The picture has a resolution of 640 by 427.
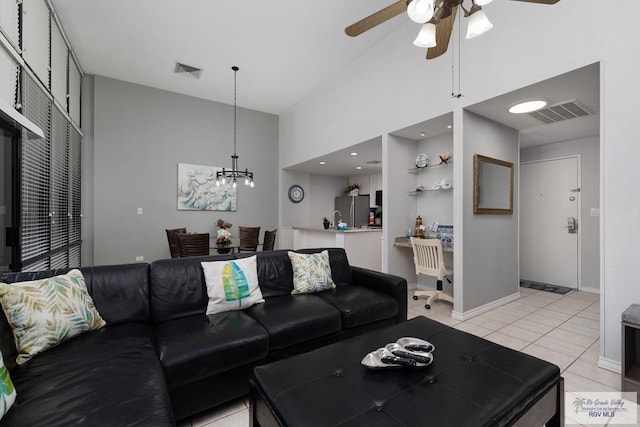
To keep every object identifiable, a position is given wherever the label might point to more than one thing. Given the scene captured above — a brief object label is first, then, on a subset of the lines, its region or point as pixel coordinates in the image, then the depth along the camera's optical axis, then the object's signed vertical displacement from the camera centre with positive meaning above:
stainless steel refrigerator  6.72 +0.11
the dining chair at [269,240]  4.79 -0.45
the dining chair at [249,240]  4.61 -0.43
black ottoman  1.00 -0.71
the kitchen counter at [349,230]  4.36 -0.26
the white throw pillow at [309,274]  2.47 -0.53
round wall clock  6.55 +0.49
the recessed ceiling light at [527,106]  2.88 +1.16
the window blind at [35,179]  2.39 +0.31
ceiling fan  1.49 +1.19
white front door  4.38 -0.08
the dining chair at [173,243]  4.23 -0.46
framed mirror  3.20 +0.36
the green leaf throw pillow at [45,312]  1.37 -0.52
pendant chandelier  4.39 +0.63
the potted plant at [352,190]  7.13 +0.63
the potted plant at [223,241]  4.41 -0.43
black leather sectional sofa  1.05 -0.70
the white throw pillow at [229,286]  2.05 -0.54
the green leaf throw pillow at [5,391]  0.95 -0.62
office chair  3.38 -0.60
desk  3.88 -0.38
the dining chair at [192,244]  3.90 -0.43
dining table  4.41 -0.58
